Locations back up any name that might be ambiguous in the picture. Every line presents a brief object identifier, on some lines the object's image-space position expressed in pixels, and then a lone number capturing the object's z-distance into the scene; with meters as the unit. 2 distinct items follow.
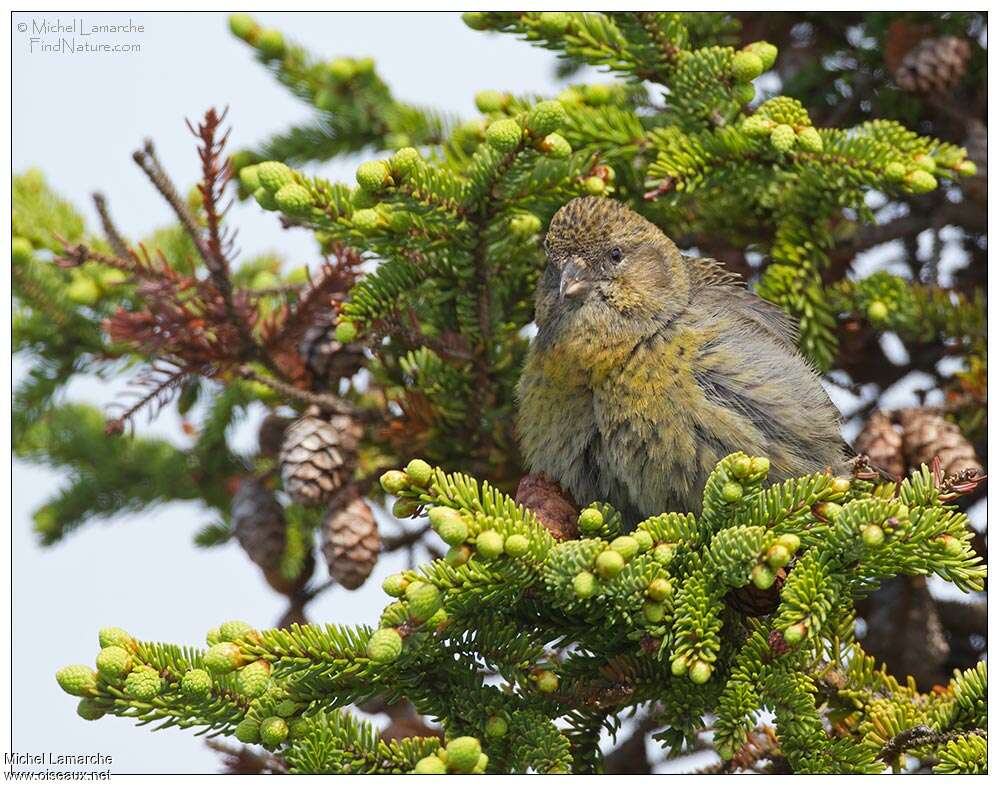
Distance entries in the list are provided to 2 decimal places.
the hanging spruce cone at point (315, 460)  6.90
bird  6.22
